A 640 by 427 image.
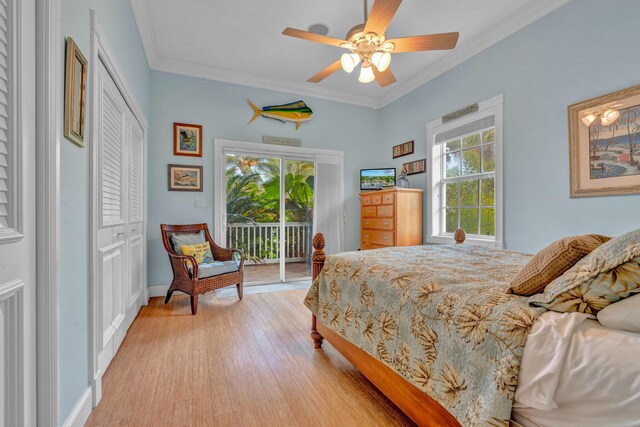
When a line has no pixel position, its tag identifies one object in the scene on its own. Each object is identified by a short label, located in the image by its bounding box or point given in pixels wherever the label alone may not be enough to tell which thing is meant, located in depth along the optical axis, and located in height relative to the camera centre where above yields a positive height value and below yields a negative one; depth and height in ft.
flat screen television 14.62 +1.82
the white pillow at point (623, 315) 2.55 -0.91
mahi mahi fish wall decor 13.38 +4.79
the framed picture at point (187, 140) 11.96 +3.11
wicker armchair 9.63 -1.99
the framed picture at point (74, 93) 4.17 +1.84
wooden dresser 12.27 -0.16
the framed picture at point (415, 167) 13.01 +2.17
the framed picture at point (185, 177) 11.89 +1.53
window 10.16 +1.48
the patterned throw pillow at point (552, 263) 3.35 -0.58
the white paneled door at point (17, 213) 2.96 +0.02
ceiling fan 6.91 +4.21
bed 2.60 -1.49
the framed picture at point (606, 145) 6.81 +1.71
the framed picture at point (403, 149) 13.82 +3.17
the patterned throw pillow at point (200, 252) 10.47 -1.36
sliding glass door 13.79 +0.17
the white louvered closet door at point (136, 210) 8.63 +0.15
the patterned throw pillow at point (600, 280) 2.70 -0.64
